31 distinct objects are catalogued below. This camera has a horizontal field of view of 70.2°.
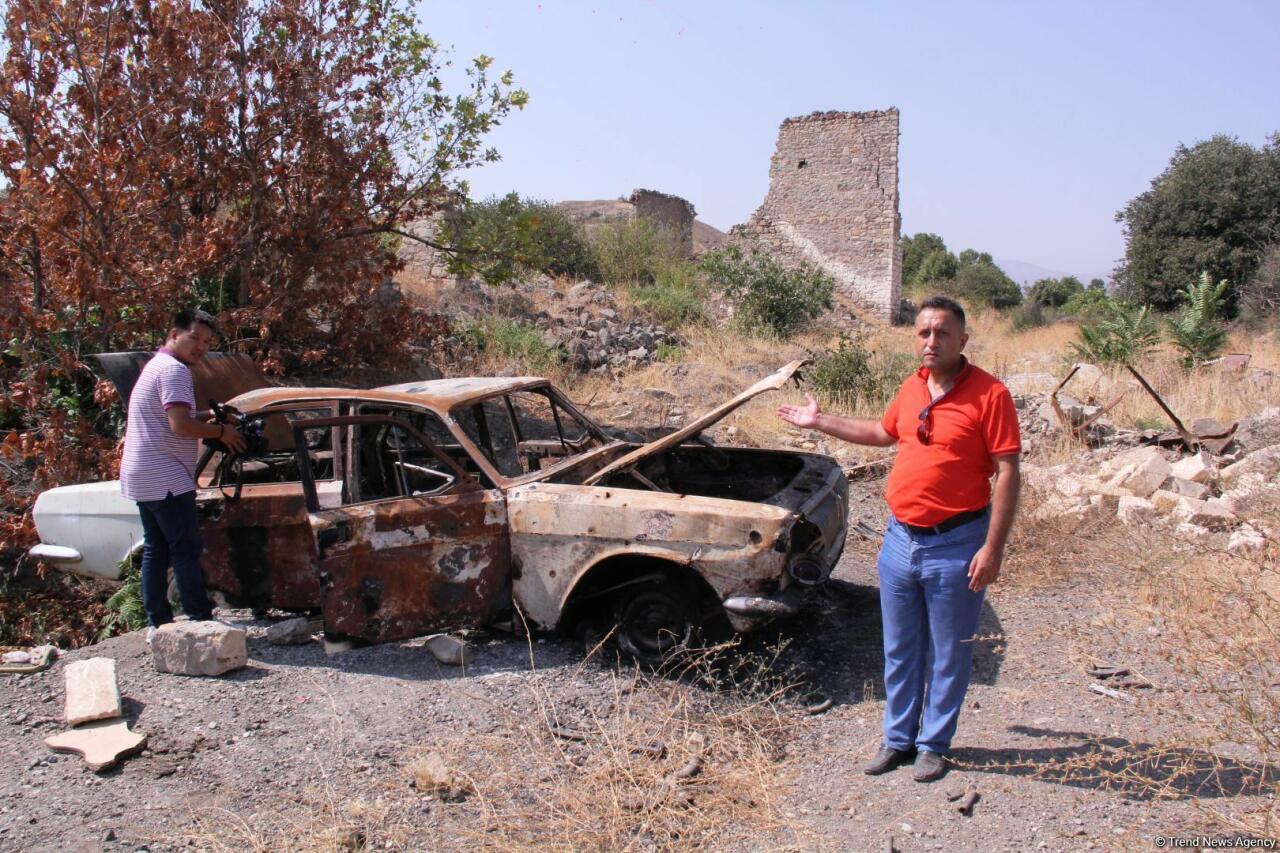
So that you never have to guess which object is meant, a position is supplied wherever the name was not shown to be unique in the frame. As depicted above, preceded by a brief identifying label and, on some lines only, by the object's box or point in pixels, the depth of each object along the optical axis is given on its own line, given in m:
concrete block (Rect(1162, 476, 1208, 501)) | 7.30
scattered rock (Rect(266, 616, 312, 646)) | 4.96
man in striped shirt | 4.67
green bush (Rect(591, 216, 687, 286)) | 21.52
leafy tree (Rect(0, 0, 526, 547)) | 7.62
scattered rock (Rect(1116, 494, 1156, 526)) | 6.73
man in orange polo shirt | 3.26
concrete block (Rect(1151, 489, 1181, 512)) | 6.93
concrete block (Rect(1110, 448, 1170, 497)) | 7.39
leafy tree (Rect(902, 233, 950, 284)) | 39.34
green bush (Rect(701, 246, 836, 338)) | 17.12
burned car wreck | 4.31
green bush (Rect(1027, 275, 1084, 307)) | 35.88
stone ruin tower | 21.69
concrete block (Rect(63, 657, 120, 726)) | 4.08
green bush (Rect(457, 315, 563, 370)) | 13.16
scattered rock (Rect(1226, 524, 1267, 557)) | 5.83
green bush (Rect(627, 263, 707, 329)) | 17.48
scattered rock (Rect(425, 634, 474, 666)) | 4.59
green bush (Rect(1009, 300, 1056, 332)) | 24.66
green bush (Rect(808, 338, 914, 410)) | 11.47
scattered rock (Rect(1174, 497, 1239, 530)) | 6.47
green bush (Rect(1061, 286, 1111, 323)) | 21.50
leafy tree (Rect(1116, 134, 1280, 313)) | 20.92
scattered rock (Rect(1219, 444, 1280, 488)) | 7.70
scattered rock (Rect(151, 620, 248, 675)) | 4.52
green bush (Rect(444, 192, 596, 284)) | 10.84
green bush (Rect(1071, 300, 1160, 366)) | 12.70
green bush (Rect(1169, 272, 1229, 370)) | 12.61
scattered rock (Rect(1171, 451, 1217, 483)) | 7.82
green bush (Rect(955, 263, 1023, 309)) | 33.22
